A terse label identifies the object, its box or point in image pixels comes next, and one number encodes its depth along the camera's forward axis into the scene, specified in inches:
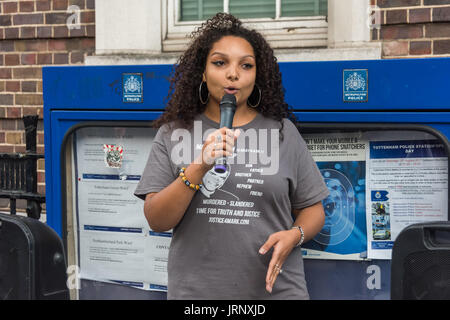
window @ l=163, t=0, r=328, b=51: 160.2
